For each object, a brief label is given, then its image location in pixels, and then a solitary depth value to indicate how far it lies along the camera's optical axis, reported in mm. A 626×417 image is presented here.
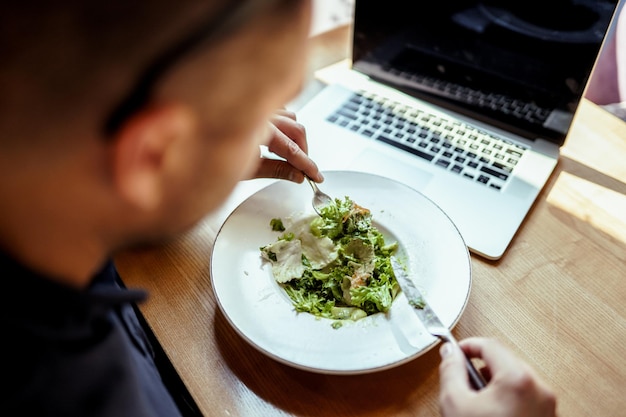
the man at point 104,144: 329
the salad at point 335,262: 732
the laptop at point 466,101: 926
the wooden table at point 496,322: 658
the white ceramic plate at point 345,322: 655
